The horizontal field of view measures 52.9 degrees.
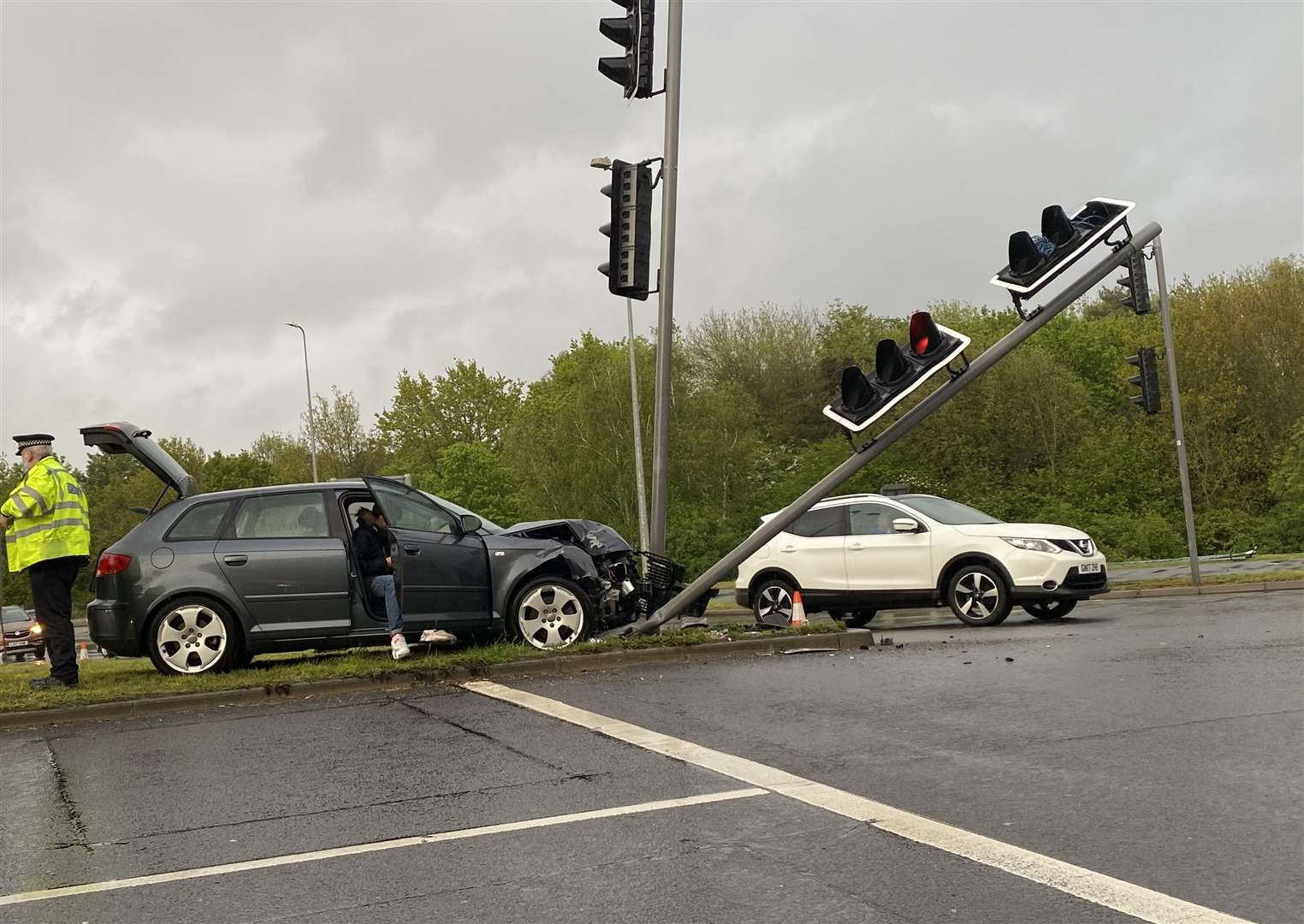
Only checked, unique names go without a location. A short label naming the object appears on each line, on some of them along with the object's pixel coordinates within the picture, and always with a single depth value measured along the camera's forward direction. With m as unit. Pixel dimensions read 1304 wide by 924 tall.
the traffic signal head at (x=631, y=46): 11.07
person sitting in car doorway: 11.07
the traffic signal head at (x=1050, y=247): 10.74
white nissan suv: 14.79
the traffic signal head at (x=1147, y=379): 21.73
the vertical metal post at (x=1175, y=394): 21.95
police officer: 10.41
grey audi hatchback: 11.05
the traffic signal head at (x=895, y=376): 10.91
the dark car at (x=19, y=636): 27.66
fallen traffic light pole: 11.05
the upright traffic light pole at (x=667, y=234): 12.10
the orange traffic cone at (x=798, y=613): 13.22
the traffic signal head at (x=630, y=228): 11.49
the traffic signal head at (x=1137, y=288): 18.12
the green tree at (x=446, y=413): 74.62
